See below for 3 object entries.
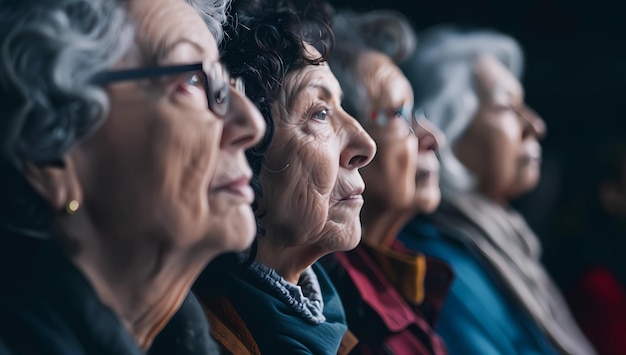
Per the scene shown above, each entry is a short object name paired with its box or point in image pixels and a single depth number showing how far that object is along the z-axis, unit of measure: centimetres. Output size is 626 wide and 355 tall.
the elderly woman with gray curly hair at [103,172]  76
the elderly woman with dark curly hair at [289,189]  93
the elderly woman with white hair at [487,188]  135
